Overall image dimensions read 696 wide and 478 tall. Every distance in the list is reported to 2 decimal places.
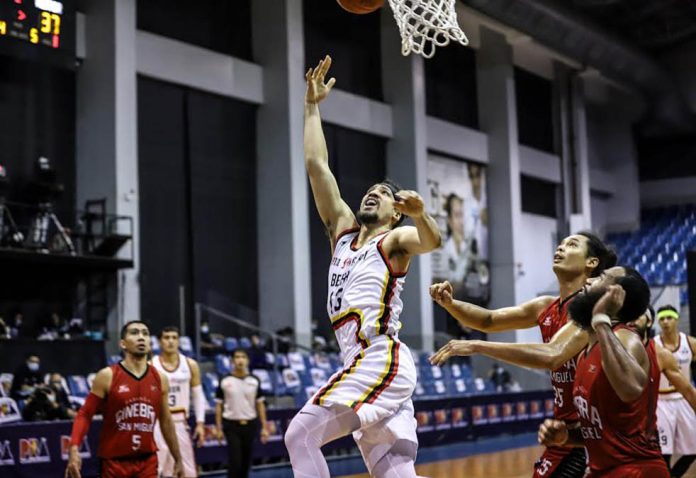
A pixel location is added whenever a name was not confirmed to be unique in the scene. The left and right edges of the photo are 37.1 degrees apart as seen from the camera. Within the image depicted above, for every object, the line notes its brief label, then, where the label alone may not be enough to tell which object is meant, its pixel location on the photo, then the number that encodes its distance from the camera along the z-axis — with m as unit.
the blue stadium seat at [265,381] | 18.11
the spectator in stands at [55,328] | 17.79
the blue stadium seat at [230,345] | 20.53
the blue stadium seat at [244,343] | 20.88
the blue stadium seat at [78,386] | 15.95
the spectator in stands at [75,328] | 18.02
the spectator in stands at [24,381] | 14.89
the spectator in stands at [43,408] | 13.48
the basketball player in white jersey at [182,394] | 11.24
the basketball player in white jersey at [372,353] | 5.25
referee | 12.62
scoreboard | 16.33
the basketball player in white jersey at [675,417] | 10.66
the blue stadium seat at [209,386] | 17.45
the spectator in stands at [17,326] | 17.73
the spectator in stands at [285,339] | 20.17
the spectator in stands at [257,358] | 19.03
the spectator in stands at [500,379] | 25.67
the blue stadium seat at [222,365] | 18.61
